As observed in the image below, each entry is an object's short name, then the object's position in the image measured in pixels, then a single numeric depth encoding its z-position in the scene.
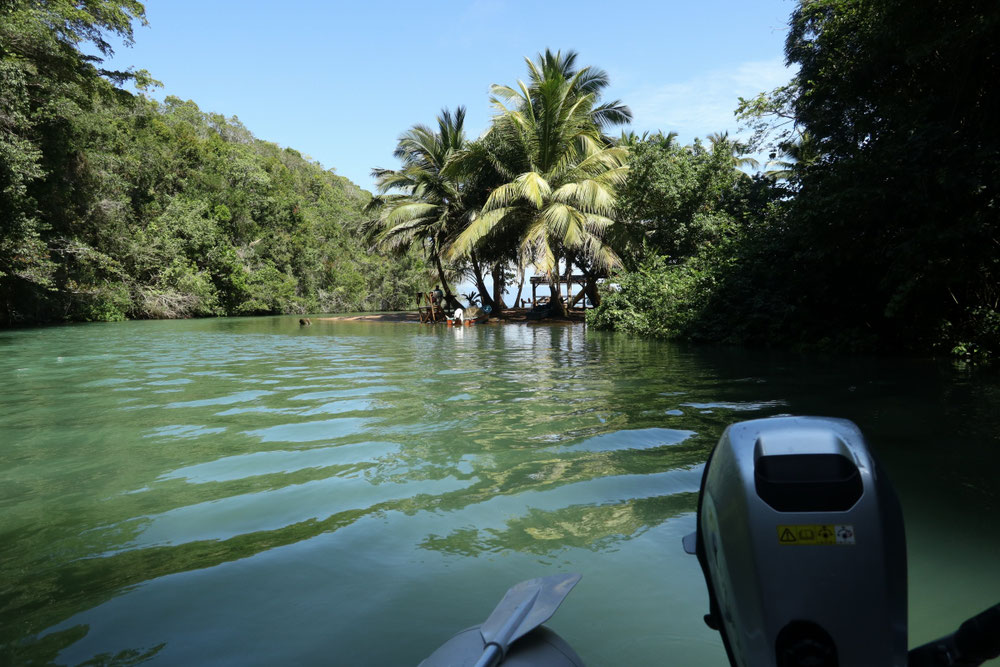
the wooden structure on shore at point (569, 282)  27.45
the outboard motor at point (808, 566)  1.26
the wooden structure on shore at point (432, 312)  25.09
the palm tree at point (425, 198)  24.91
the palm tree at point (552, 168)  20.50
